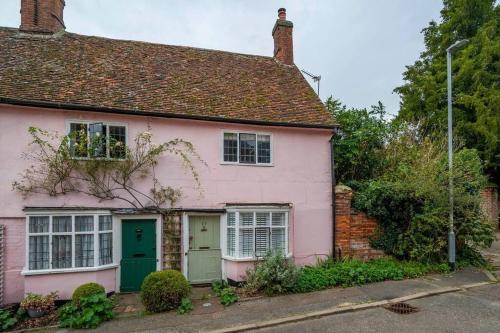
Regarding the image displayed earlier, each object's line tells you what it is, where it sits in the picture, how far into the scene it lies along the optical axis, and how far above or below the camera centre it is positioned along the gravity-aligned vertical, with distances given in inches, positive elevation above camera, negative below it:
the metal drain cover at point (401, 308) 301.7 -128.9
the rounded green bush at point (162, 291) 319.9 -117.4
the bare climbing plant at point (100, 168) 362.9 +6.9
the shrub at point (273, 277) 362.9 -117.4
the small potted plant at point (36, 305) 323.3 -131.3
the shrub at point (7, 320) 305.0 -140.9
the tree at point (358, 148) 530.0 +41.5
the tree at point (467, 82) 714.8 +220.4
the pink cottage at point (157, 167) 356.2 +8.5
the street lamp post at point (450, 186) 412.2 -16.7
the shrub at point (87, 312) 298.9 -132.1
